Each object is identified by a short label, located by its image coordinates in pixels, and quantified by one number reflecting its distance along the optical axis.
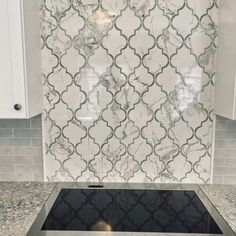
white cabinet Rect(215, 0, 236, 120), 1.10
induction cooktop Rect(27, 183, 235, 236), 1.00
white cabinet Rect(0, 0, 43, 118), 1.04
